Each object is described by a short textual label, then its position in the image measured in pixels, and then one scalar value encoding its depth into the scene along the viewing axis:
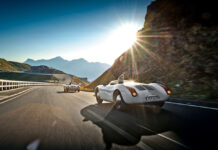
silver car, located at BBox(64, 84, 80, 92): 18.73
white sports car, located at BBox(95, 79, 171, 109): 5.20
